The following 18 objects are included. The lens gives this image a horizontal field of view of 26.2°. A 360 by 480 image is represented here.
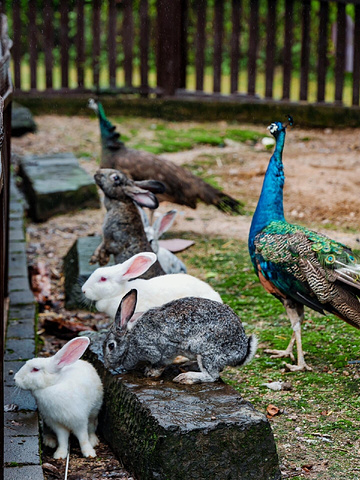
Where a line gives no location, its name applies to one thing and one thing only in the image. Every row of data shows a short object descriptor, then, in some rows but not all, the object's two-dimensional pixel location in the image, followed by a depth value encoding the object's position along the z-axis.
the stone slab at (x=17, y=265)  6.25
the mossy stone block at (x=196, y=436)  3.36
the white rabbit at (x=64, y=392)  3.92
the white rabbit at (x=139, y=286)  4.43
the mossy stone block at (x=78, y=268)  5.98
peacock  4.45
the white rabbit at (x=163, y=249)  5.80
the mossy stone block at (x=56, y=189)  8.27
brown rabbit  5.52
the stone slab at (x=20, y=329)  5.08
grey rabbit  3.80
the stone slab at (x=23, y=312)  5.42
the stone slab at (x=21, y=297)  5.70
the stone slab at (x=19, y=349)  4.75
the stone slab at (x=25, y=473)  3.47
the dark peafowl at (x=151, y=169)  7.30
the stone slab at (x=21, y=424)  3.88
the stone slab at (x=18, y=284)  5.94
